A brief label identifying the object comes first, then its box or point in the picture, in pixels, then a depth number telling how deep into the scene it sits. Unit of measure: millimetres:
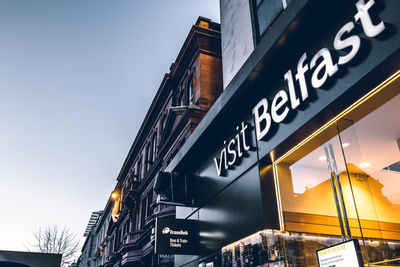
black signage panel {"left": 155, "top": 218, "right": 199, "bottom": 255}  9000
